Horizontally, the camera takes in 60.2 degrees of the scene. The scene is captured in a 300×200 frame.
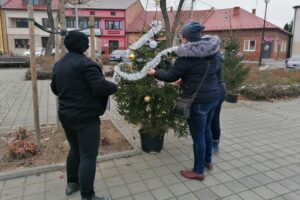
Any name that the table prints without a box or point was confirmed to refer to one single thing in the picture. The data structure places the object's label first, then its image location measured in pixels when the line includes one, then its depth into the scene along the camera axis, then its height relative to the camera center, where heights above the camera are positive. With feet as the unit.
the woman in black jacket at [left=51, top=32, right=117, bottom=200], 7.80 -1.29
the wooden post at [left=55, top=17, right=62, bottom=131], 14.54 +0.48
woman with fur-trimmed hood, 9.55 -0.63
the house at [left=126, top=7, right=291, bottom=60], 107.24 +12.46
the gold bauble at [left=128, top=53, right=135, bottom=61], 11.74 +0.02
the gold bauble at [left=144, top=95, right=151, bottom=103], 11.62 -1.80
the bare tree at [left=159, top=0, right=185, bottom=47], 38.25 +7.22
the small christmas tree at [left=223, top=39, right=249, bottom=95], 26.84 -1.02
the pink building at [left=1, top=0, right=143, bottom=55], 124.06 +17.77
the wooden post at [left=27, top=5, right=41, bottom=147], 11.47 -0.68
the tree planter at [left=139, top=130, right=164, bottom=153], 13.19 -4.31
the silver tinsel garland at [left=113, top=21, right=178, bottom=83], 11.25 -0.05
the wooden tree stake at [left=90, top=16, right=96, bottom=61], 13.57 +1.09
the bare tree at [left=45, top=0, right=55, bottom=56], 60.82 +5.08
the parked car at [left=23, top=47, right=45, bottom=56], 98.67 +2.17
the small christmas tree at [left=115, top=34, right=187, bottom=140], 11.83 -1.82
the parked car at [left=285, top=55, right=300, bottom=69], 74.13 -0.64
